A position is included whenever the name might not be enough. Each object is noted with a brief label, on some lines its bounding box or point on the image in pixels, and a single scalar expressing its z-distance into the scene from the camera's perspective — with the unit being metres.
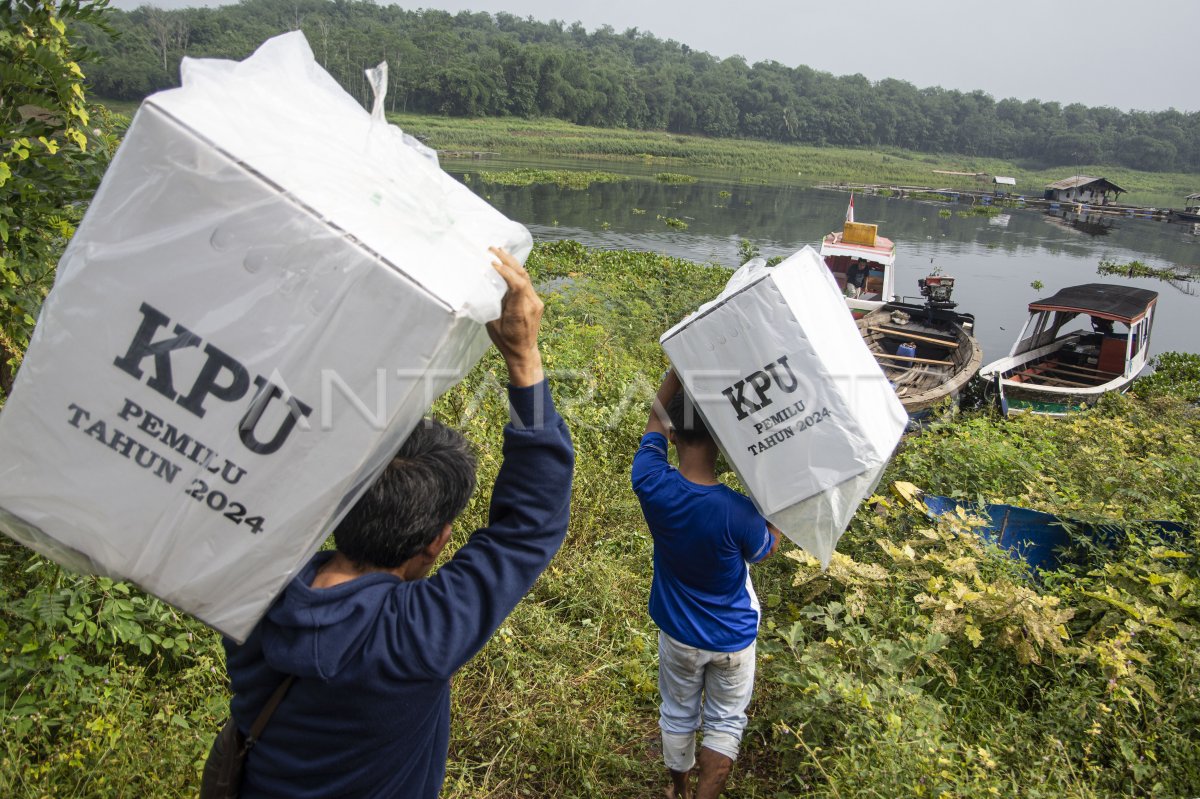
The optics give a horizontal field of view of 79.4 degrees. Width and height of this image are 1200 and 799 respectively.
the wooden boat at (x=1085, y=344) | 9.98
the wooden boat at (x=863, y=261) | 12.88
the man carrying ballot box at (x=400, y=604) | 1.11
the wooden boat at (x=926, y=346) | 8.29
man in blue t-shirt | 2.06
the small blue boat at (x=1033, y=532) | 3.64
